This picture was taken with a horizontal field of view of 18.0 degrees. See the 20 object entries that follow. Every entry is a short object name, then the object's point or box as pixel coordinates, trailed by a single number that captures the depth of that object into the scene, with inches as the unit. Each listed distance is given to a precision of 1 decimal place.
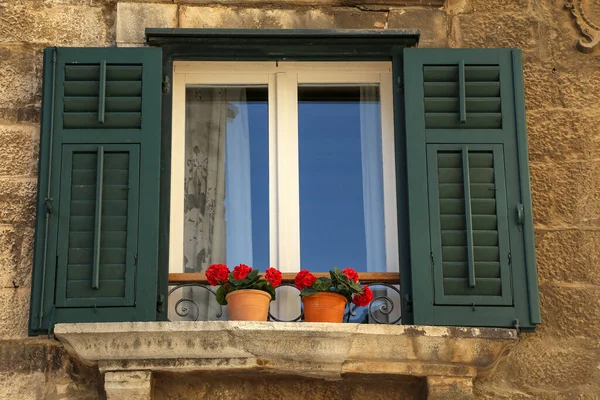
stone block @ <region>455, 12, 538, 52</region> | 360.2
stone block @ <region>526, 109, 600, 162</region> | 347.7
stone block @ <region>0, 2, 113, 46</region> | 357.6
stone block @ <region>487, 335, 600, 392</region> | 326.0
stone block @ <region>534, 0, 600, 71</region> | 357.8
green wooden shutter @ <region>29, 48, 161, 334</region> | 323.8
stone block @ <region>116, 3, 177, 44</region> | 356.4
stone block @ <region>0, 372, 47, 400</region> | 322.3
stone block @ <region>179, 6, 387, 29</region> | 360.4
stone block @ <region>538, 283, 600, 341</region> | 331.1
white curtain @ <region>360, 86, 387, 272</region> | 349.3
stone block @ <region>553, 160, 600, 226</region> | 341.8
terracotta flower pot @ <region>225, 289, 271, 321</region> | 322.5
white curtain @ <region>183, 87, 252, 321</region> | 347.5
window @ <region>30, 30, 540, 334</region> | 325.8
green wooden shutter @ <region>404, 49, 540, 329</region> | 324.8
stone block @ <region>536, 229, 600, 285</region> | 336.3
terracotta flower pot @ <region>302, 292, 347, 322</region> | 324.2
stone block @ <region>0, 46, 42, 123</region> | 349.3
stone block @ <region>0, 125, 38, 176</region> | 344.2
